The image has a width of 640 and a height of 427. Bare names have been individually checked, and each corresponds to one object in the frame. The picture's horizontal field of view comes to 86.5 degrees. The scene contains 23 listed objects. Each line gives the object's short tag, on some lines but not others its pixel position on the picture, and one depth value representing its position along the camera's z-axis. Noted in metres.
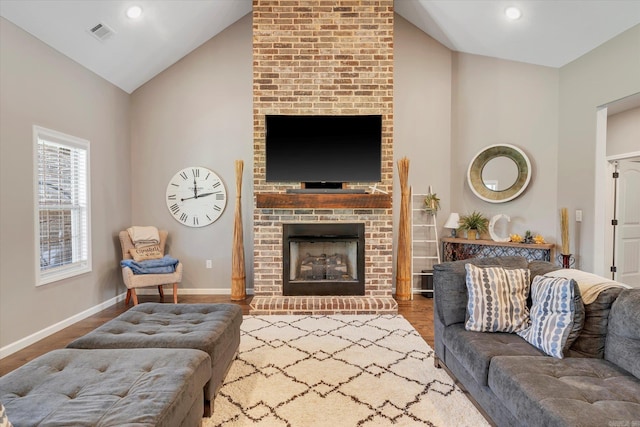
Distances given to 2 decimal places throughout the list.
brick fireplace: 4.02
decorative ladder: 4.75
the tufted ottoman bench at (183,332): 1.94
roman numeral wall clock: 4.71
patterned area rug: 1.92
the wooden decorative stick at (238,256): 4.41
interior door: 4.07
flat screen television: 4.01
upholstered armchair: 3.89
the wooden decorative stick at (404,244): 4.43
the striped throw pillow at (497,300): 2.05
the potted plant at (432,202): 4.61
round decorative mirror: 4.43
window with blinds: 3.28
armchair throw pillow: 4.24
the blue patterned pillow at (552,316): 1.76
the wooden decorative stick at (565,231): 3.99
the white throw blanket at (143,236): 4.30
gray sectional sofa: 1.28
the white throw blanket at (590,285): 1.84
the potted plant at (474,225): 4.44
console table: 4.07
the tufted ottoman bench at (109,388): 1.21
